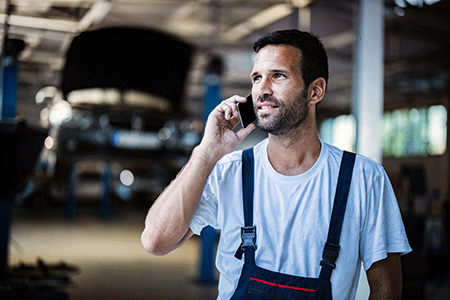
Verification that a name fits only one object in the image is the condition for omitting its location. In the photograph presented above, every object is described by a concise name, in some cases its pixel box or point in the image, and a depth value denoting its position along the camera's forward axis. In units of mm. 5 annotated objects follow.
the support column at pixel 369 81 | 2803
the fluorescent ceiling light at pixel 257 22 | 6384
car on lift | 4895
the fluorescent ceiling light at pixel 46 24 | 5436
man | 1261
